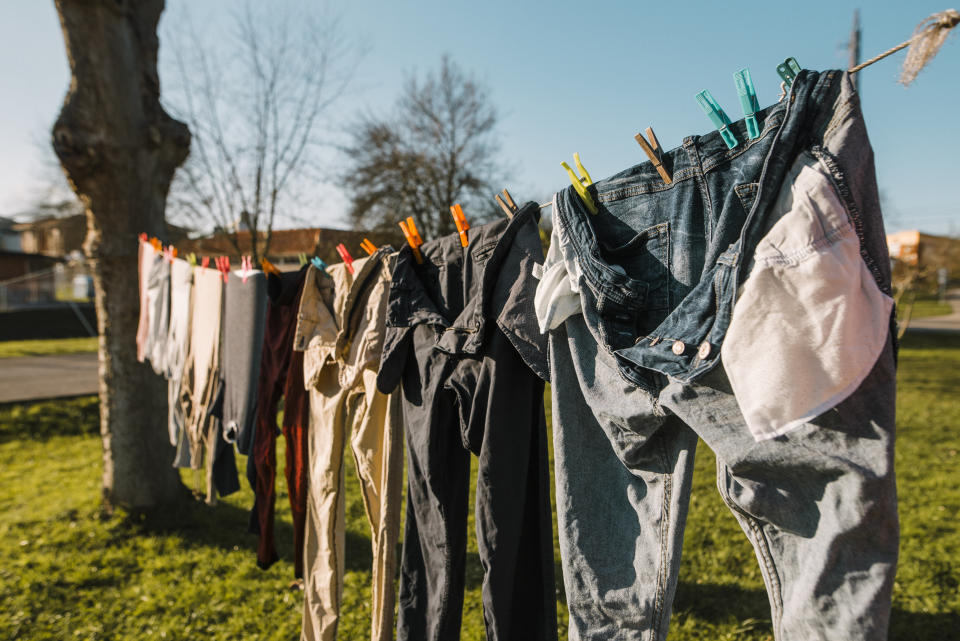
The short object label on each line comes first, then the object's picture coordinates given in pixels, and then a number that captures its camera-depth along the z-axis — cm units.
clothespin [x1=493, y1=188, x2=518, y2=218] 155
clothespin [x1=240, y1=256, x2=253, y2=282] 250
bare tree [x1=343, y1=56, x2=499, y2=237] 534
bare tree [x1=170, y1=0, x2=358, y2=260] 696
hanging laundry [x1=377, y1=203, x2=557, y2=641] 146
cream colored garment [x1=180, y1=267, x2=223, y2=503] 277
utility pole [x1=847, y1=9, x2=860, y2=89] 962
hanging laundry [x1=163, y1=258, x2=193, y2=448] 310
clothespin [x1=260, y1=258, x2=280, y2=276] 237
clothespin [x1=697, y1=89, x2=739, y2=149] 109
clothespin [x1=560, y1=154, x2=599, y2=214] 132
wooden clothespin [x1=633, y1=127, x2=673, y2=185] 119
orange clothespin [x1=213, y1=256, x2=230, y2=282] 257
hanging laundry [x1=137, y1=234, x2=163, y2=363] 354
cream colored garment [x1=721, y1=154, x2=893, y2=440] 86
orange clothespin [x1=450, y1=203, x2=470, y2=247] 166
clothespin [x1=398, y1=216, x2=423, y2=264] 182
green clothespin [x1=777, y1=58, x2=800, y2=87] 101
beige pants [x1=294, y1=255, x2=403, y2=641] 196
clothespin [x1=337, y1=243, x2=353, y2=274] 207
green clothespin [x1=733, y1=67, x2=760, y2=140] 105
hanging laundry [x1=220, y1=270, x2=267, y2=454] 237
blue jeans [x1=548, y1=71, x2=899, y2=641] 88
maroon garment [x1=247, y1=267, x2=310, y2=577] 232
